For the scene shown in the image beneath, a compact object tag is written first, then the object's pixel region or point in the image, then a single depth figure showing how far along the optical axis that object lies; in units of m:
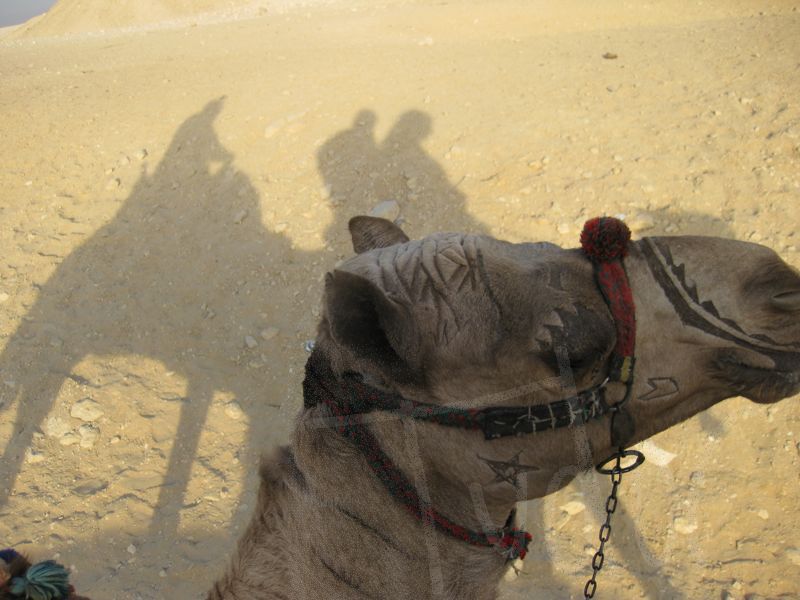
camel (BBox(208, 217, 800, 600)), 1.61
